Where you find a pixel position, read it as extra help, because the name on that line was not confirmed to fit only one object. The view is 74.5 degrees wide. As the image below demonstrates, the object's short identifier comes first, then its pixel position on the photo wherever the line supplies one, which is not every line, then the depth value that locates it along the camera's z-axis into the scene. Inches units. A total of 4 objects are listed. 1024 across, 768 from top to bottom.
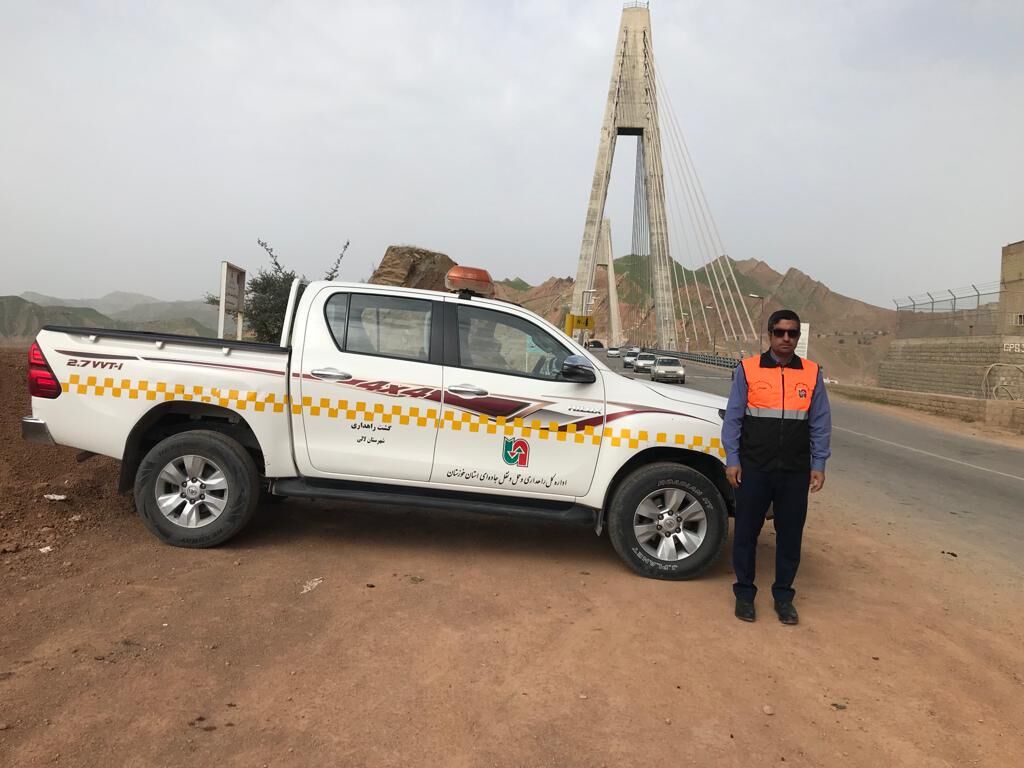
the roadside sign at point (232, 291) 340.8
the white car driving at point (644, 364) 1738.4
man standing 156.3
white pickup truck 180.4
